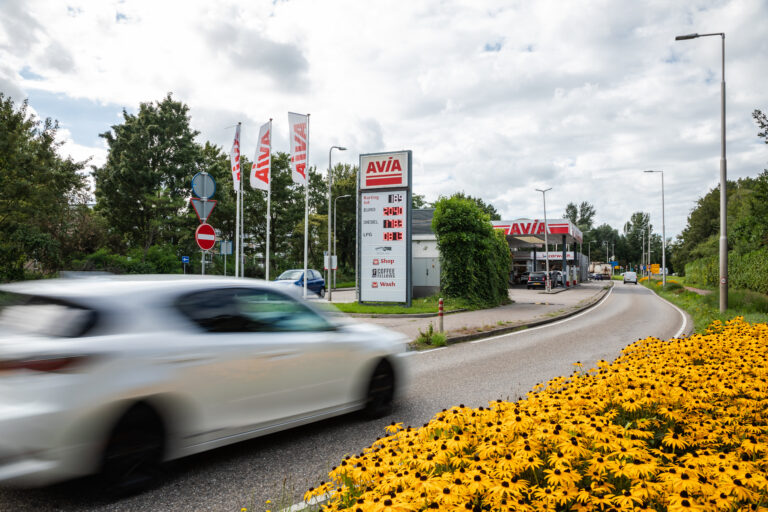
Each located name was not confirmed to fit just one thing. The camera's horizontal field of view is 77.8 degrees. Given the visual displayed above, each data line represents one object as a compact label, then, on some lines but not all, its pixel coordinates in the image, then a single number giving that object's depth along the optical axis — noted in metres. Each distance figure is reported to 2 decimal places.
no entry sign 10.00
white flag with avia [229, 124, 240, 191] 19.92
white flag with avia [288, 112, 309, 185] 19.77
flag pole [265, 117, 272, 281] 20.10
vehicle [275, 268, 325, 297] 24.70
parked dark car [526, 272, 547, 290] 41.22
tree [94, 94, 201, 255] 37.16
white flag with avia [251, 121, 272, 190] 20.08
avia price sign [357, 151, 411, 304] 20.50
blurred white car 2.86
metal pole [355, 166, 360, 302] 21.24
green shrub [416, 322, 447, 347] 10.44
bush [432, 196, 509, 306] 21.86
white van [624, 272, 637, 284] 62.81
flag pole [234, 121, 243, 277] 19.94
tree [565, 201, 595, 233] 132.75
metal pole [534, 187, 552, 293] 36.27
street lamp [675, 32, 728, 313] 14.42
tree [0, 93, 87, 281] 15.91
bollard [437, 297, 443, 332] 11.43
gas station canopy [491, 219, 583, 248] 43.16
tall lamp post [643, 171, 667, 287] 38.09
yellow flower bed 2.04
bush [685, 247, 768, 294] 22.35
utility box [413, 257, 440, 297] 24.95
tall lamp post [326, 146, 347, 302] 25.43
